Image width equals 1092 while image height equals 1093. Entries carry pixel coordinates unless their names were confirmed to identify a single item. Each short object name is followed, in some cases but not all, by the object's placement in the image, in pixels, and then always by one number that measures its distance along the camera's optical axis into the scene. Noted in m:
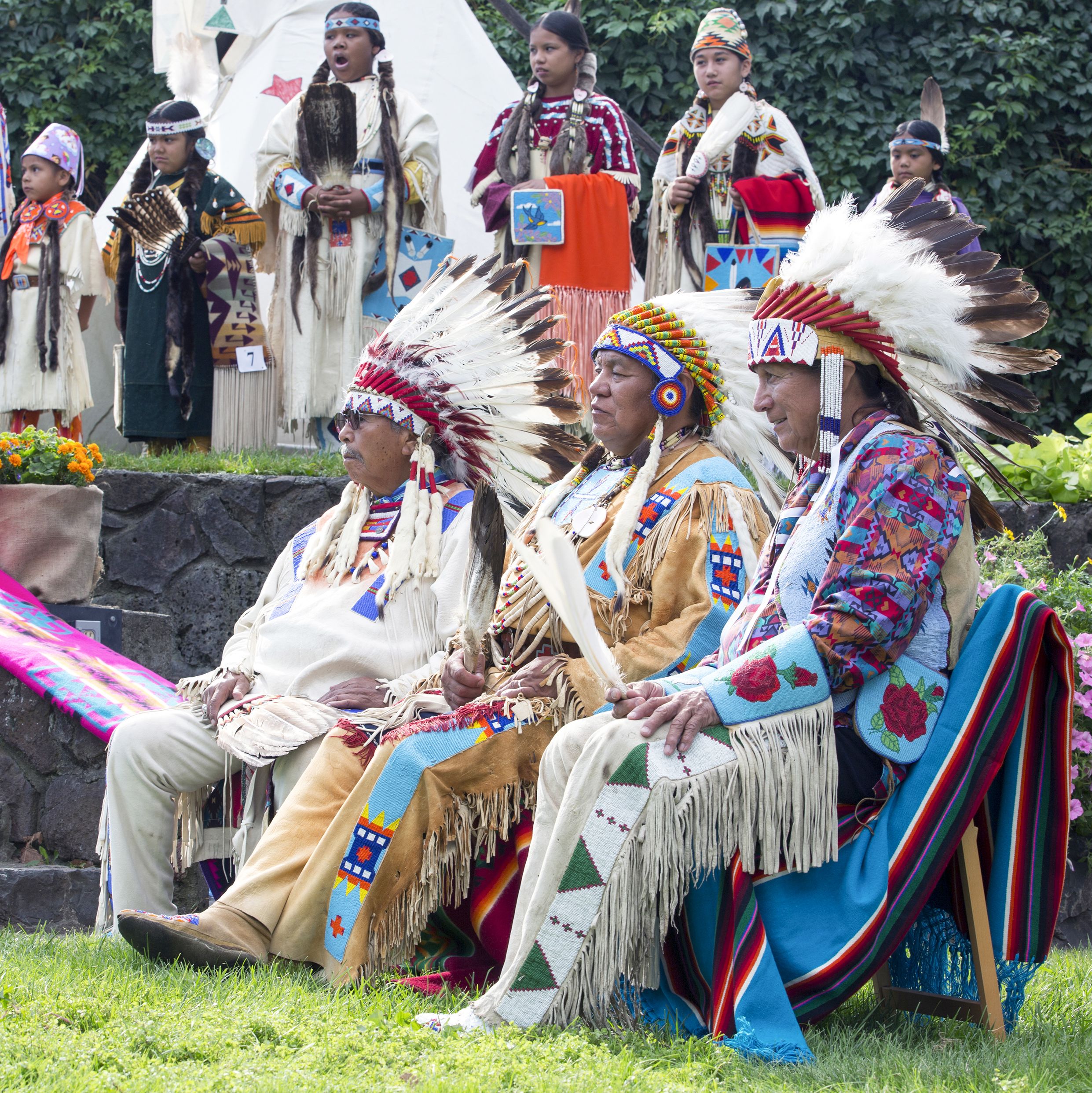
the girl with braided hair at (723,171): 15.29
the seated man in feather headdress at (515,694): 7.34
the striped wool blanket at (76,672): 10.12
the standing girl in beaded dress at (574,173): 15.41
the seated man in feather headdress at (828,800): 6.02
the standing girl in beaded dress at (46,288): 16.86
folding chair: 6.09
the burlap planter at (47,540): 11.65
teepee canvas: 19.87
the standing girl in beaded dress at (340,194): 15.16
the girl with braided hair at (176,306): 15.87
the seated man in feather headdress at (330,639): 8.46
